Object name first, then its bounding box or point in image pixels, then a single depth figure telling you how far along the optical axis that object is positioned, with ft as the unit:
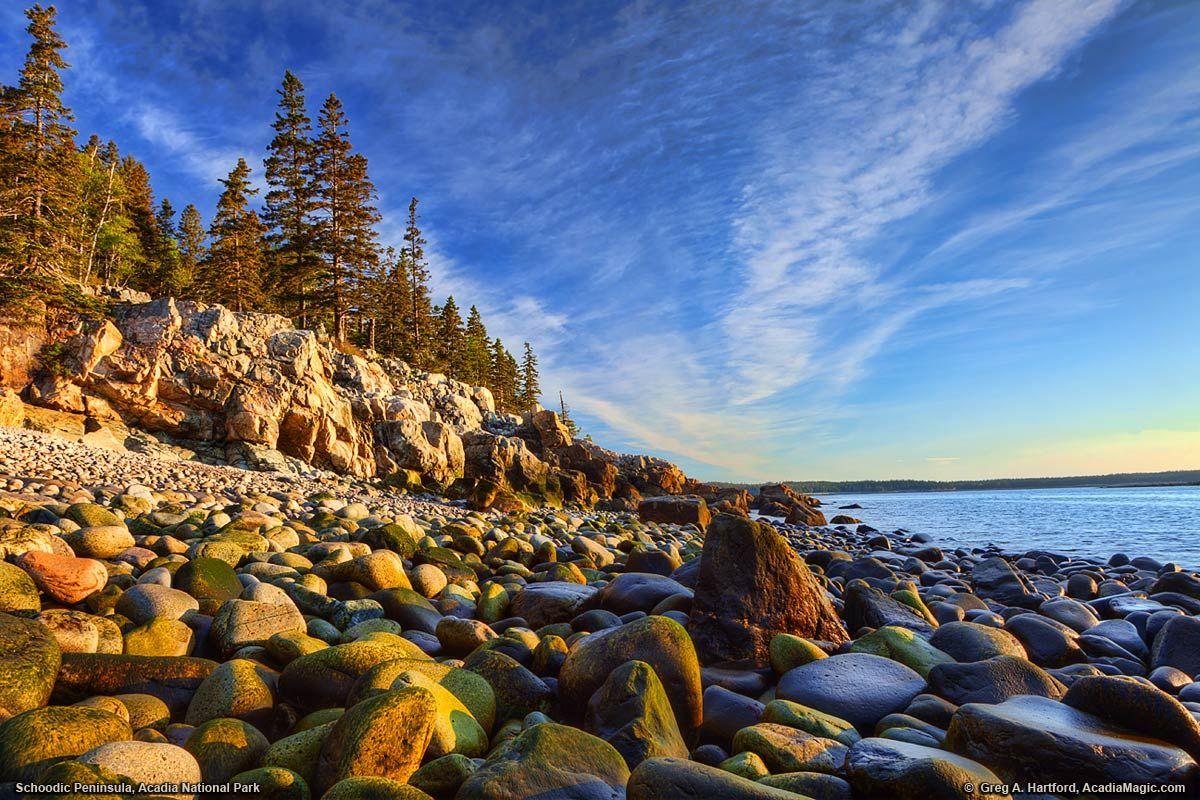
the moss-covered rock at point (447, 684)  10.45
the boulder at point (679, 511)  81.61
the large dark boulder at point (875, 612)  19.77
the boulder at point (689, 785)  7.47
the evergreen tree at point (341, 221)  120.16
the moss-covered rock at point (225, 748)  8.63
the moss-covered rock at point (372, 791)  7.28
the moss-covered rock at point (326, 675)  11.23
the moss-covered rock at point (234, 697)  10.40
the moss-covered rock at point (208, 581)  16.19
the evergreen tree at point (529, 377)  242.99
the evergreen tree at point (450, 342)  174.40
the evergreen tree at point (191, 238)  168.25
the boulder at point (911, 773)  8.20
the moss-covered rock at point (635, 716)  10.06
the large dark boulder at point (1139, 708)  10.43
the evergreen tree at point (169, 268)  142.00
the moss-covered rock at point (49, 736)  7.61
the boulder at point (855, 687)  12.44
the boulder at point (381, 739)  8.32
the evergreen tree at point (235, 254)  123.03
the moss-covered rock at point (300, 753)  8.79
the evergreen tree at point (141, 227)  145.18
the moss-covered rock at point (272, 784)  8.02
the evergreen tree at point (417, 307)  160.15
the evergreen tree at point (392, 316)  154.81
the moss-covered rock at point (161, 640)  12.41
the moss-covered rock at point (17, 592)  11.93
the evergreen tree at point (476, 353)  178.09
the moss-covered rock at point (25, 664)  9.27
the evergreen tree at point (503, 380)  208.54
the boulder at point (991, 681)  13.05
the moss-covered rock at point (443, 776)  8.39
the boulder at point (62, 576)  13.82
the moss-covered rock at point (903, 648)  15.02
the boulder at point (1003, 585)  30.50
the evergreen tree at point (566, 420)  246.70
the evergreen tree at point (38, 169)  73.46
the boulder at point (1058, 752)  9.54
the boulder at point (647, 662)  12.12
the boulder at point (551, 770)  7.94
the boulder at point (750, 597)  15.87
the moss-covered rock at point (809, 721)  10.70
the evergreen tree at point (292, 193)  122.72
